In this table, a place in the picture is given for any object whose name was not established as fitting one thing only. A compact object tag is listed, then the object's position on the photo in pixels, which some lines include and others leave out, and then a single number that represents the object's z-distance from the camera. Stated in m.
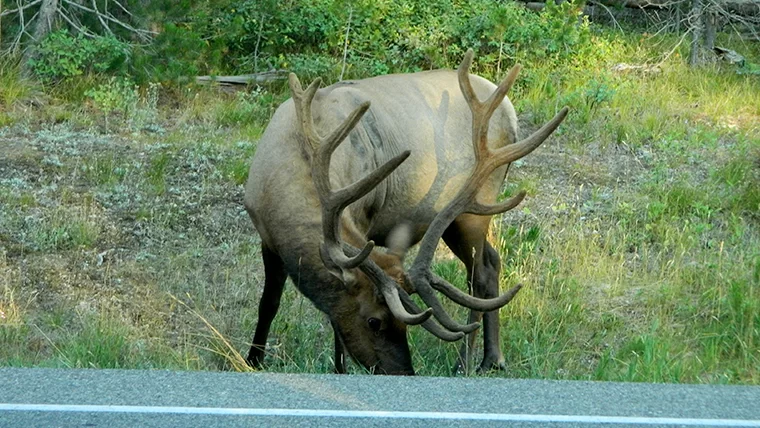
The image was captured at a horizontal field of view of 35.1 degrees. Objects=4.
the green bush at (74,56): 14.41
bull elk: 7.68
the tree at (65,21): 14.94
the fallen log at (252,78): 15.39
